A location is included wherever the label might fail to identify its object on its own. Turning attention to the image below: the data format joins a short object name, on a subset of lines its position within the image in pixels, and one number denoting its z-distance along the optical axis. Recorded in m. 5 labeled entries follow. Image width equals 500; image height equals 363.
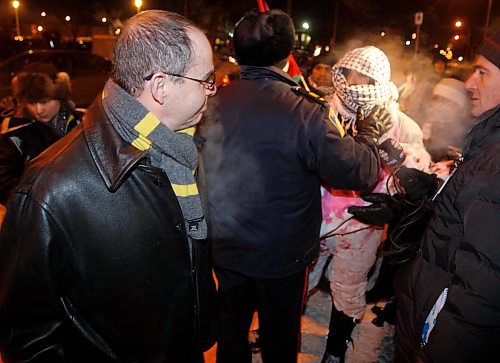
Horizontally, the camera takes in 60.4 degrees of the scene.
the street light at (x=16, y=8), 30.08
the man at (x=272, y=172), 2.34
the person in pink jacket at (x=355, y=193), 2.84
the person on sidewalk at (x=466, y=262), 1.60
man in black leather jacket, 1.40
